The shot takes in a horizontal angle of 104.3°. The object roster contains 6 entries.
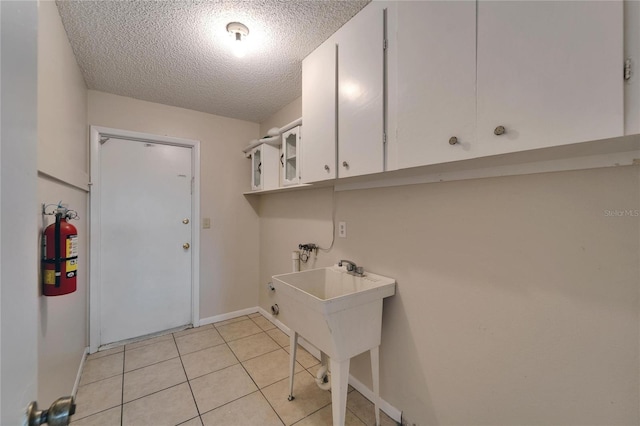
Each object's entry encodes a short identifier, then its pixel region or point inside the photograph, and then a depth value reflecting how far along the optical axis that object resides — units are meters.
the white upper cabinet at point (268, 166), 2.61
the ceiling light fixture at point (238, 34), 1.53
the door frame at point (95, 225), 2.34
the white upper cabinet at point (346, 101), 1.31
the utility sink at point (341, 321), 1.33
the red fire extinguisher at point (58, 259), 1.22
